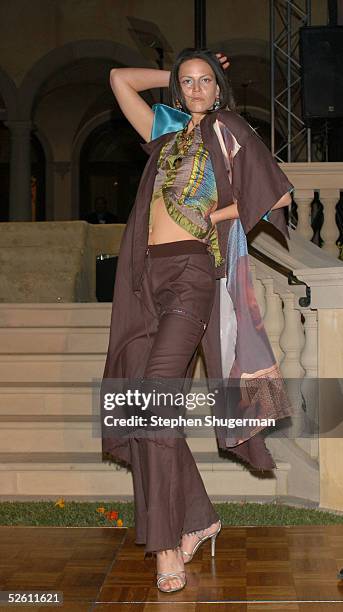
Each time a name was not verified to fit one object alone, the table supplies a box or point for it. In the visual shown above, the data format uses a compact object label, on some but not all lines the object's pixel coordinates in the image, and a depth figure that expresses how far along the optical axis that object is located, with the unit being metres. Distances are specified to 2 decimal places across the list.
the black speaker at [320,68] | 8.85
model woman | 3.14
